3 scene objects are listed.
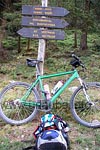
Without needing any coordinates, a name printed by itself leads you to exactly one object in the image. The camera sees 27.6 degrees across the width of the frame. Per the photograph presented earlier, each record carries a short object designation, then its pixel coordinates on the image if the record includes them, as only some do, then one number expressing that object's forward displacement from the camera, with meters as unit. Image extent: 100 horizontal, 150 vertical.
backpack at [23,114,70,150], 2.69
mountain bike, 3.34
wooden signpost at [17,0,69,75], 3.42
